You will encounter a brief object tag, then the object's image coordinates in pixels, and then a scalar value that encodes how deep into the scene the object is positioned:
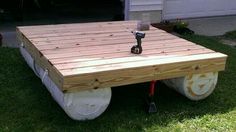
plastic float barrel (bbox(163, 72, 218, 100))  3.00
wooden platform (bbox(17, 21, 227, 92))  2.63
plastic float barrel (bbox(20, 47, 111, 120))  2.62
